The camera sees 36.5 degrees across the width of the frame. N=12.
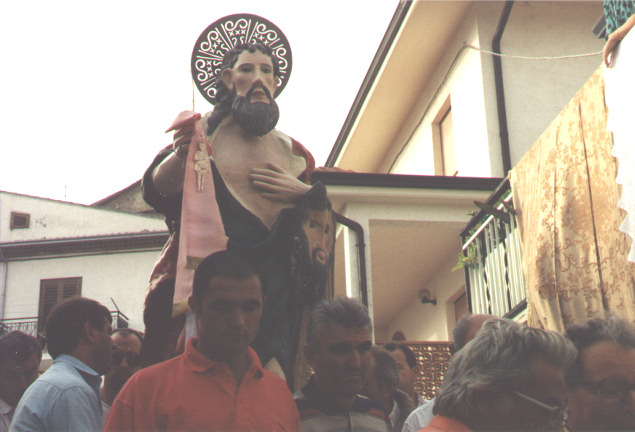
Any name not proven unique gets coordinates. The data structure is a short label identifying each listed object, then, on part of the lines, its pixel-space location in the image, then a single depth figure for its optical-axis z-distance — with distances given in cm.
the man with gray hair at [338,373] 388
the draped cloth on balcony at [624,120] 687
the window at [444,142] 1720
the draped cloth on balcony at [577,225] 776
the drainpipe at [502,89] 1484
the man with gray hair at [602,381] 361
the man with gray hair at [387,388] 494
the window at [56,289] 3086
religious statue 466
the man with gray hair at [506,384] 288
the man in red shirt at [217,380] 329
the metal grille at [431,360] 1133
